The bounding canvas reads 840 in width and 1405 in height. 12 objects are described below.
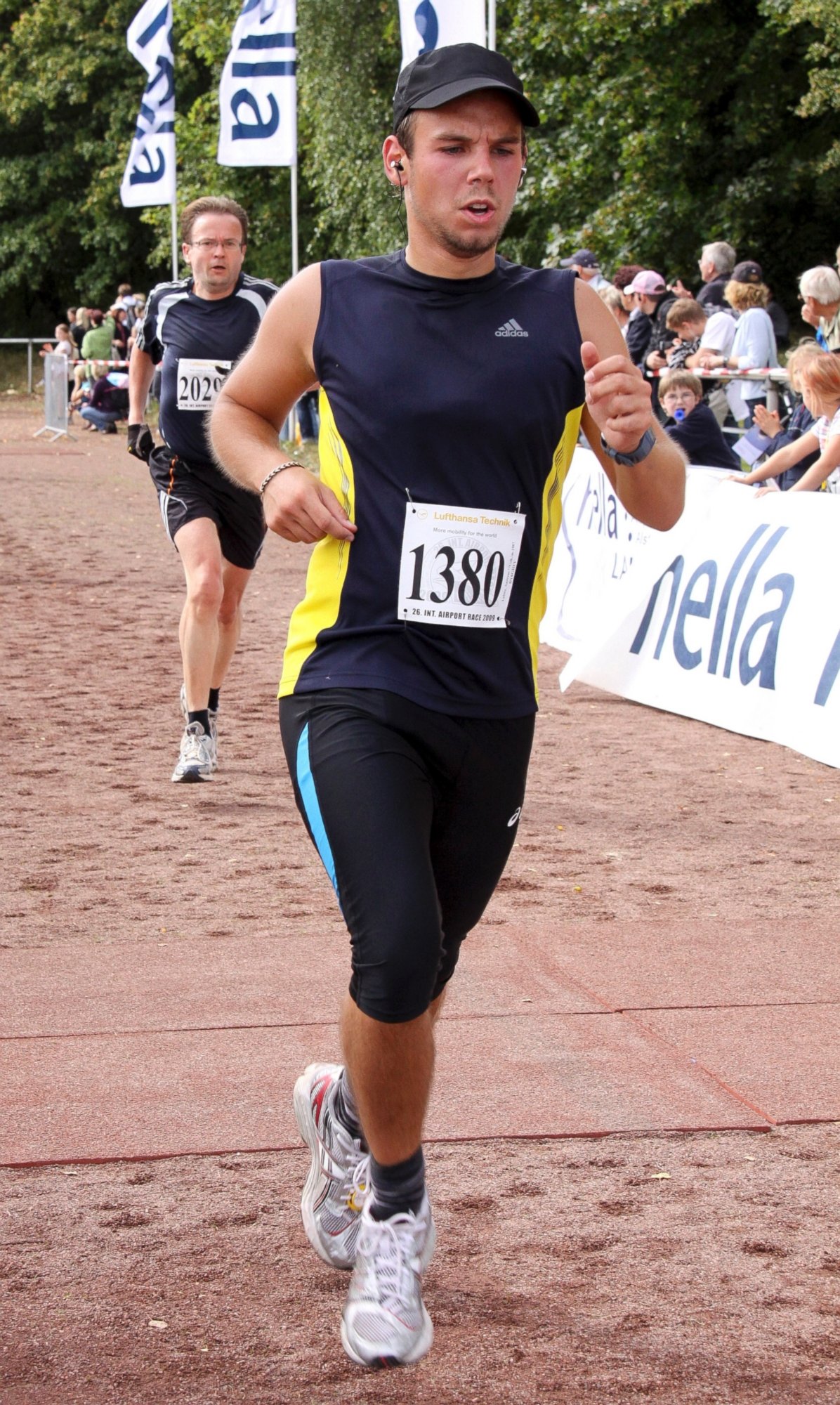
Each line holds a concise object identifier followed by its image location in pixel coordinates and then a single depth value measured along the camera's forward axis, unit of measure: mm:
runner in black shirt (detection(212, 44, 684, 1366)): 2977
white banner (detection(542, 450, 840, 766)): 8266
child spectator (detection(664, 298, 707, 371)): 13266
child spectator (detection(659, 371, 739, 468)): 10648
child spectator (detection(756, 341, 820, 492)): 9359
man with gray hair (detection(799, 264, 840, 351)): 11305
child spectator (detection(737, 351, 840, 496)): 9133
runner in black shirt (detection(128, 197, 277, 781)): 7410
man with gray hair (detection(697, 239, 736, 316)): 14922
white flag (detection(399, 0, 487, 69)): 12930
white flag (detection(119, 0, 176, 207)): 24250
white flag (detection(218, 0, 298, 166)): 19969
